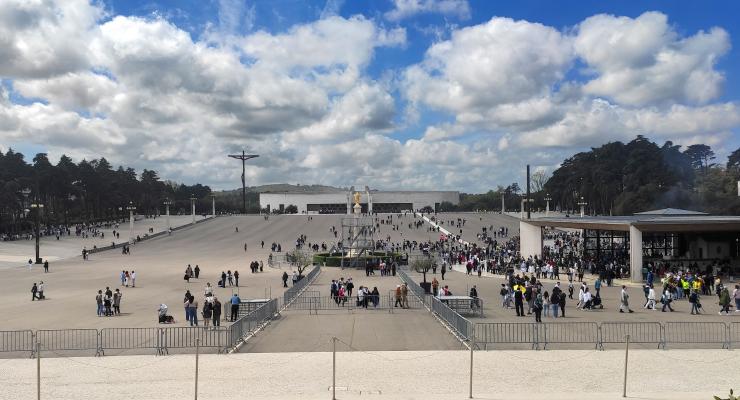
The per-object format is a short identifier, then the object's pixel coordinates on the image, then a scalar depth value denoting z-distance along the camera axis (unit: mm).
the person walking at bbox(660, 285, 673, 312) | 21906
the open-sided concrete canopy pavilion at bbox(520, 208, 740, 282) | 32906
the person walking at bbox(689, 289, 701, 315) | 20819
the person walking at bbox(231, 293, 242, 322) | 20453
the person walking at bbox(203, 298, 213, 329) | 18875
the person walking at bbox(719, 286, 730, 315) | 20625
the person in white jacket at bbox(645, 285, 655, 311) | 22203
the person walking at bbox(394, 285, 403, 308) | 23141
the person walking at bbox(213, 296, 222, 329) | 18781
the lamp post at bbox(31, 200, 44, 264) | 48188
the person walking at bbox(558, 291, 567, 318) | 20844
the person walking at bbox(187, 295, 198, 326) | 19016
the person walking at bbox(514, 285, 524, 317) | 20938
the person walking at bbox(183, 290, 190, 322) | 19330
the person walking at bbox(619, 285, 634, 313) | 21469
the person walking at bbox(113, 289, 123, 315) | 21875
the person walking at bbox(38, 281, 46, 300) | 27105
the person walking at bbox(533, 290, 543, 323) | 19109
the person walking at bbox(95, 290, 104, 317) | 21547
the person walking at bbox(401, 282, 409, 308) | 23109
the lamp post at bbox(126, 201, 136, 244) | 67625
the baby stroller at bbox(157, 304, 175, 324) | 19719
